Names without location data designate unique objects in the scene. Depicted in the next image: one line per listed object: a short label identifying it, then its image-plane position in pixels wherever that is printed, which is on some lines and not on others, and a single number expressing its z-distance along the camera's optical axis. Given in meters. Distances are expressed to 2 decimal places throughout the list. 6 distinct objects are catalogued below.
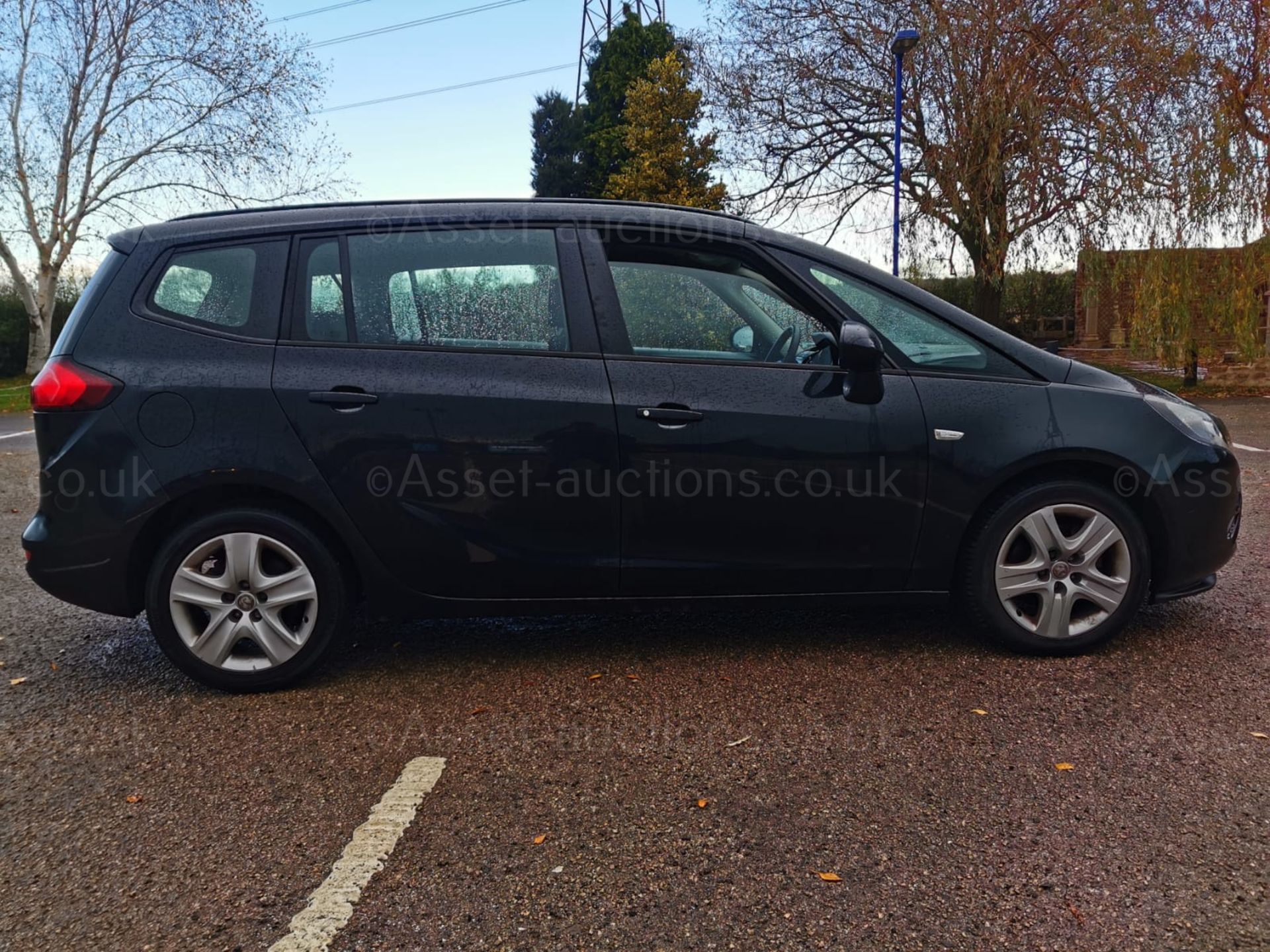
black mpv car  3.50
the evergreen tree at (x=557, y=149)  32.28
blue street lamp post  17.20
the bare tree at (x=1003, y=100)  16.72
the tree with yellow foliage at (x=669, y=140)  24.41
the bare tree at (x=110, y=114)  26.95
